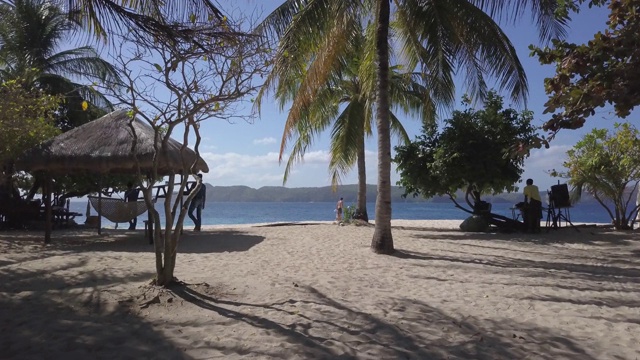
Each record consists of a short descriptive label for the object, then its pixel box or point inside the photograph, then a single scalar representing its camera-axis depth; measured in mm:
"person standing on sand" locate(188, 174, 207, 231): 13000
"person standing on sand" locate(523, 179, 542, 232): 11812
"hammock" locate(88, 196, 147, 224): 10523
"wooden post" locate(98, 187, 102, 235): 10734
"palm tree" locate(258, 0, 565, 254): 8242
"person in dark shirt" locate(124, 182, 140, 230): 13408
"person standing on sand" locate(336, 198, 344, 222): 20047
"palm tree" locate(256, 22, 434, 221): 13656
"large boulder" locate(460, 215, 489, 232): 13148
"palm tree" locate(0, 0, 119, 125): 15734
